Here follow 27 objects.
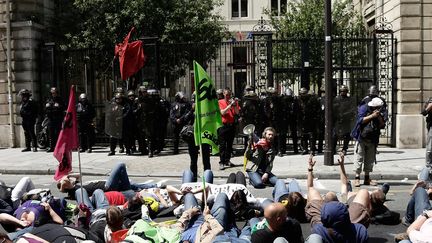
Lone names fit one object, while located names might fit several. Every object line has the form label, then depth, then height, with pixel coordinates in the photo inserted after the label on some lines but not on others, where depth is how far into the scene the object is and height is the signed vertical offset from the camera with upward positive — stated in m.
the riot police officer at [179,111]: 16.31 -0.59
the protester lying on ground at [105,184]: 9.46 -1.54
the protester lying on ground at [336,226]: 6.07 -1.47
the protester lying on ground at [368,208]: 7.14 -1.59
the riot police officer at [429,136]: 11.77 -1.06
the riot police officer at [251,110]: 16.39 -0.60
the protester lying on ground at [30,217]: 7.20 -1.56
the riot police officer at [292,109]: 16.77 -0.61
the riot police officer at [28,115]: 17.95 -0.67
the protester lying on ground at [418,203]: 7.62 -1.56
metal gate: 18.09 +0.62
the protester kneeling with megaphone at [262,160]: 10.99 -1.36
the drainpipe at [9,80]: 19.44 +0.46
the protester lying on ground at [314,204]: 7.26 -1.54
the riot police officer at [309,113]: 16.58 -0.73
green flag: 8.06 -0.29
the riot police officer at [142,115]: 16.95 -0.70
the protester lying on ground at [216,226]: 6.38 -1.60
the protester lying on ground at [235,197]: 8.39 -1.60
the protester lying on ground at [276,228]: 6.02 -1.48
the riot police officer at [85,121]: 17.64 -0.89
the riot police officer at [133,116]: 17.38 -0.74
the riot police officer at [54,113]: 17.70 -0.63
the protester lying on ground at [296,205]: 7.78 -1.57
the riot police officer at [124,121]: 17.22 -0.88
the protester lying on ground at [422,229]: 5.86 -1.53
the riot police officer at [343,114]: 16.91 -0.80
